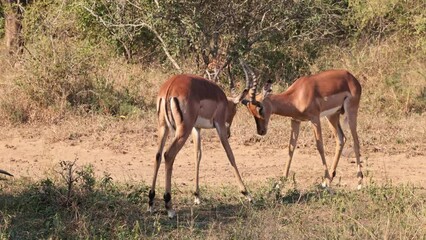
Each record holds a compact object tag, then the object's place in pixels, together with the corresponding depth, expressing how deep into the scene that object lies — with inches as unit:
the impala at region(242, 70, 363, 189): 601.0
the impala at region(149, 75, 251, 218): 476.1
